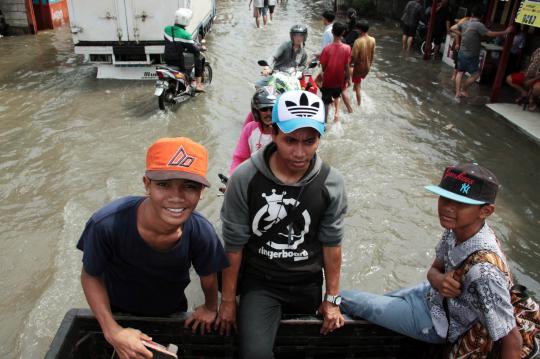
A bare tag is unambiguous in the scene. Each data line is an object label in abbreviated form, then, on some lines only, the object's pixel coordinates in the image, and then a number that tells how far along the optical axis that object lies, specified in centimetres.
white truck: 947
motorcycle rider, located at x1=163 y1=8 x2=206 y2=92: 859
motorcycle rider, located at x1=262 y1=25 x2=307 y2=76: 744
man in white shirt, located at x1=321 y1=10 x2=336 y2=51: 843
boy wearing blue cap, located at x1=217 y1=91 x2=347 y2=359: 231
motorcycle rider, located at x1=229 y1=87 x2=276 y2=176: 358
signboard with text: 827
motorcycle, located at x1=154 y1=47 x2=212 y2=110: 858
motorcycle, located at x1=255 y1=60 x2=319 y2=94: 459
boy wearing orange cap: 203
